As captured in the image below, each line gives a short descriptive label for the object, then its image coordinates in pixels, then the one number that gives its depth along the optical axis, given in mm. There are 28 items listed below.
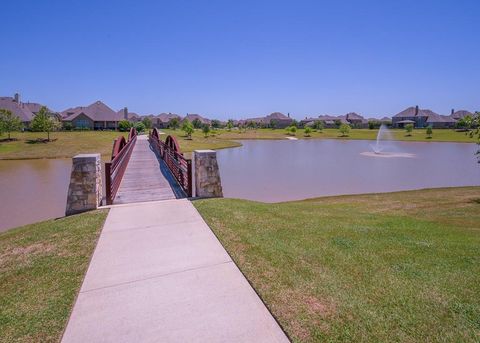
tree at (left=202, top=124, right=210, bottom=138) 67688
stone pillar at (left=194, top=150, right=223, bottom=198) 8695
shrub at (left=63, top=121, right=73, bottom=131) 59553
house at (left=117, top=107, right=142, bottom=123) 125200
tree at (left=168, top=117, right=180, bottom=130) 96062
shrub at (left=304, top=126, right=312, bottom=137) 80875
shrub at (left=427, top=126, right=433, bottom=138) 69500
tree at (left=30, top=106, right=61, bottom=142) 41500
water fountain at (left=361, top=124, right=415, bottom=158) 36594
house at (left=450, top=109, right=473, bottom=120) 117362
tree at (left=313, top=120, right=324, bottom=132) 93719
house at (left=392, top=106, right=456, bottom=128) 106438
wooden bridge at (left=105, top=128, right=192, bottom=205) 8888
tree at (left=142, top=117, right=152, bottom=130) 87612
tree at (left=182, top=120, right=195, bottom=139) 58562
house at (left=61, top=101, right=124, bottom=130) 65562
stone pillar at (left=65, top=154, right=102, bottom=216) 7363
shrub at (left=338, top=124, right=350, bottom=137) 76562
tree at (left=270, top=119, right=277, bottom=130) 111625
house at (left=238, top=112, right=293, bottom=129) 133875
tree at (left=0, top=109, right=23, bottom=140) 38656
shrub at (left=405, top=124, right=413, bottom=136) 75125
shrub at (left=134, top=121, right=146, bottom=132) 68675
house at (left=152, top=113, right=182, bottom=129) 119869
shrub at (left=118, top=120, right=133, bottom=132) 60125
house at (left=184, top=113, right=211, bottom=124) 130125
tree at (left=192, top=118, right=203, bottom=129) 102712
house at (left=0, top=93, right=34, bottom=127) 57406
